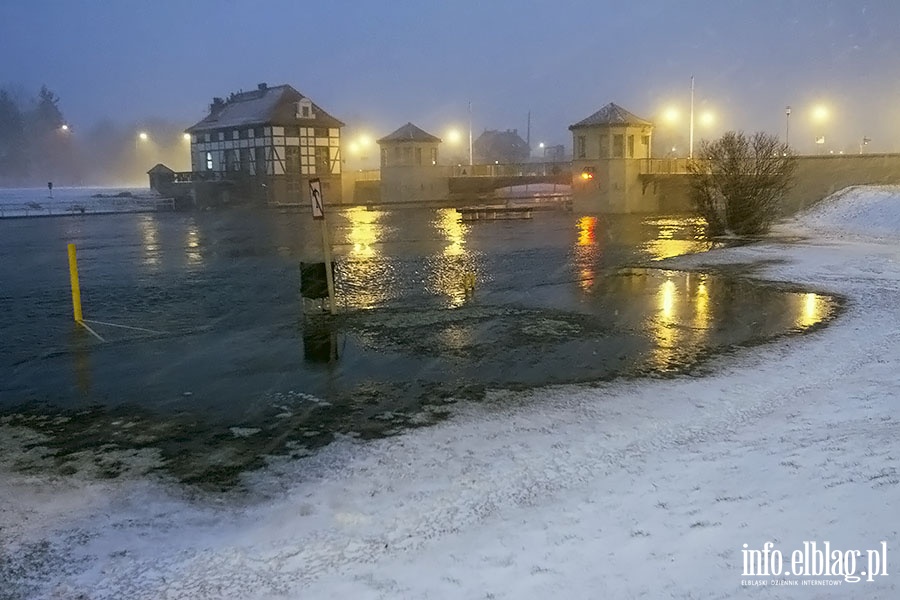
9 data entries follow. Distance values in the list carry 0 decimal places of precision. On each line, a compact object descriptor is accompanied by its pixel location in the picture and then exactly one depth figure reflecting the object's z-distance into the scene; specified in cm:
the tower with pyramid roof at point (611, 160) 4869
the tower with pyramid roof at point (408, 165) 6456
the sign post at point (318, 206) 1280
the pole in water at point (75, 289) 1329
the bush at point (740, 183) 2720
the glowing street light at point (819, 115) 5762
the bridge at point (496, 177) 6650
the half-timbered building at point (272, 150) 6391
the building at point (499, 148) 13138
